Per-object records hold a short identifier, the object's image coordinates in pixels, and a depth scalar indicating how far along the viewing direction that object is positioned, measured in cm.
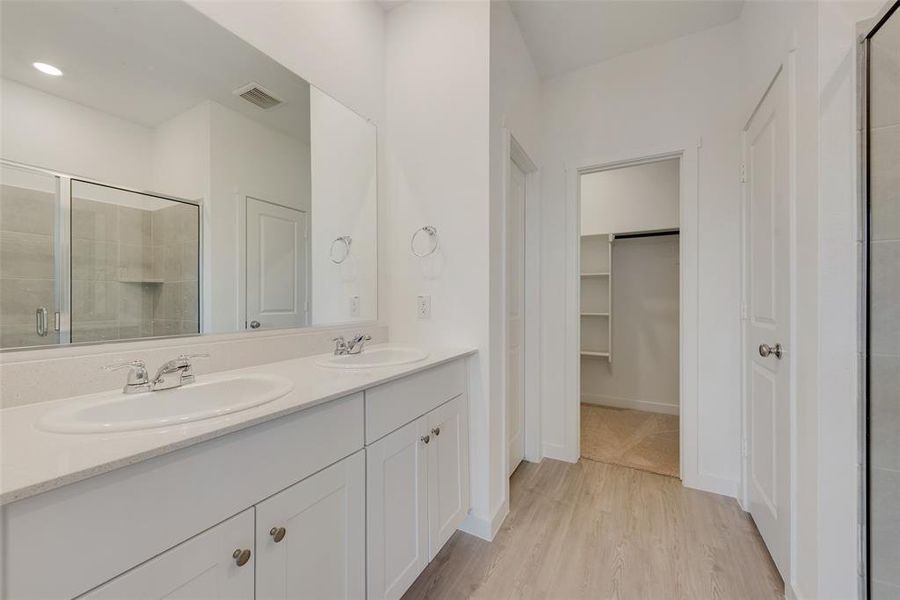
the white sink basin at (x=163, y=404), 71
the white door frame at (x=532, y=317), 252
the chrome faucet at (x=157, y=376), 97
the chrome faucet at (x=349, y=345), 157
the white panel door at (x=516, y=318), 231
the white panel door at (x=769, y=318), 141
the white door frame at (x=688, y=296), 215
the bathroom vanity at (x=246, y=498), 55
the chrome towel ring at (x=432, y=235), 184
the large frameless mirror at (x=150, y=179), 91
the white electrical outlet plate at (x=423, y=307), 187
